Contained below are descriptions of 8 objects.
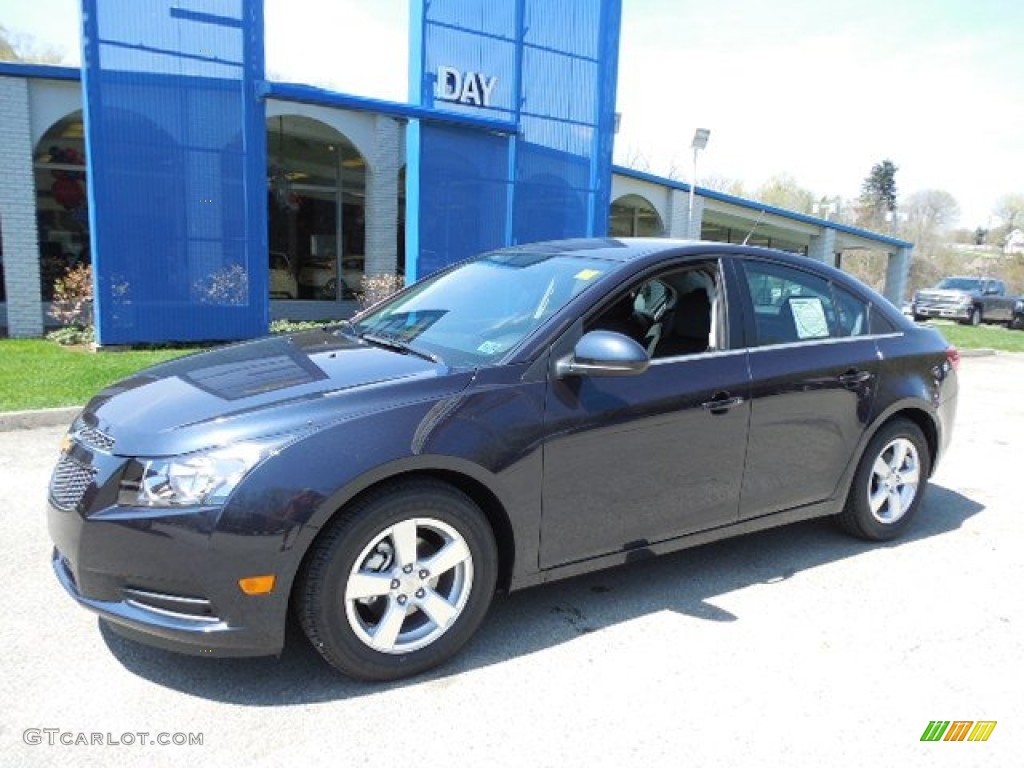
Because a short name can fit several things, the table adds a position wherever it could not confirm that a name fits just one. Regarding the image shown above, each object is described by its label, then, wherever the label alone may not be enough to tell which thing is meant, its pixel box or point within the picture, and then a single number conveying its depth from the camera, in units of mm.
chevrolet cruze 2646
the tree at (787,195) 56375
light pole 12969
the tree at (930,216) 66312
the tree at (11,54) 27509
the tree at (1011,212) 72250
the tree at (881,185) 87550
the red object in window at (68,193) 13781
